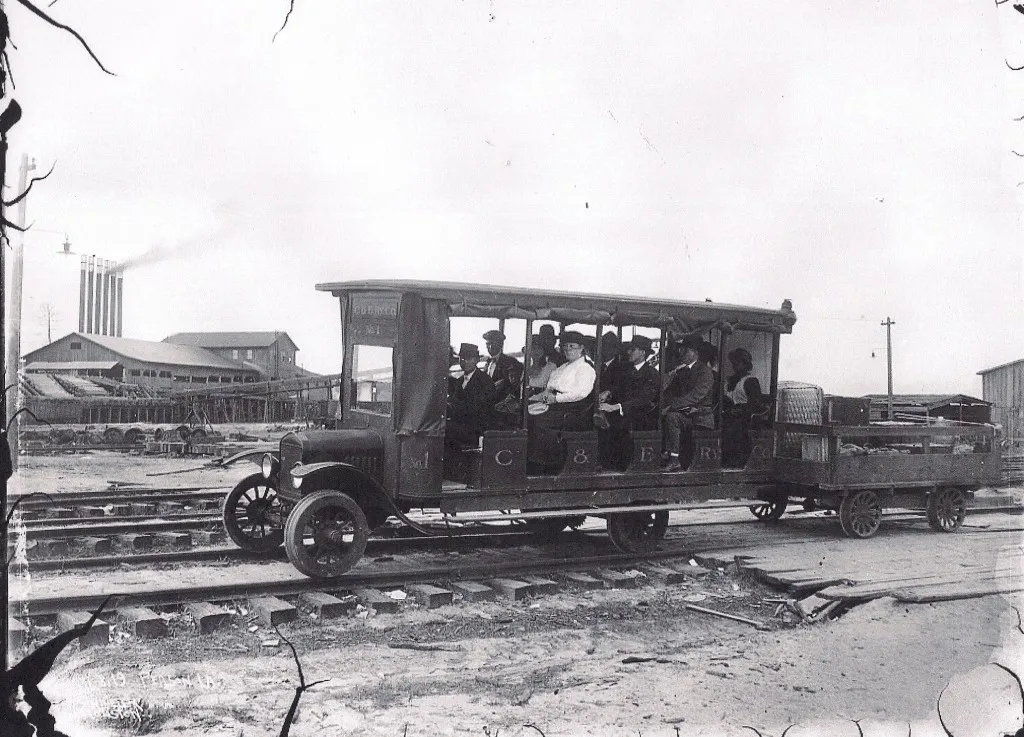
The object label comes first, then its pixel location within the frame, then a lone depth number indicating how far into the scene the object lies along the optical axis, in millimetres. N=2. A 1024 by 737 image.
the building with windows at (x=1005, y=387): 19678
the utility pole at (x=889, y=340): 32750
